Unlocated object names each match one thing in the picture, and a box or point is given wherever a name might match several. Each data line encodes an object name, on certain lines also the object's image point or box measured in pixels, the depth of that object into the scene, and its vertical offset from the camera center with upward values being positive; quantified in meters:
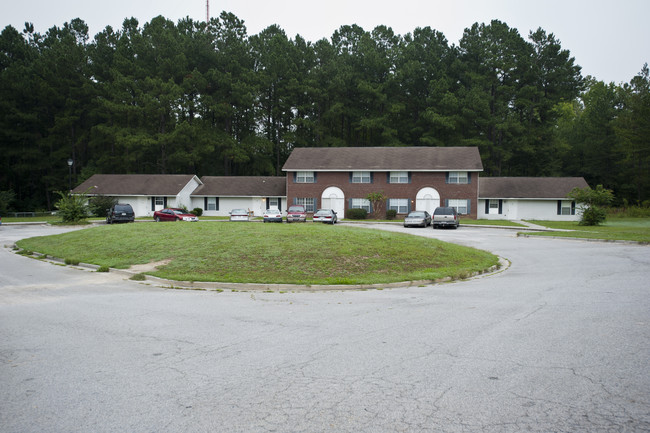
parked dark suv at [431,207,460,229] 35.12 -1.67
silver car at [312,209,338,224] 38.60 -1.57
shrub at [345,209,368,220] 46.97 -1.63
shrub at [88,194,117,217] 47.36 -0.27
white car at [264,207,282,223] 38.22 -1.46
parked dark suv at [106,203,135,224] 37.38 -1.22
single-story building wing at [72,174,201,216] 50.72 +1.15
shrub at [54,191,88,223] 34.36 -0.63
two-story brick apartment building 47.59 +2.14
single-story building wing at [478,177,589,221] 47.75 -0.31
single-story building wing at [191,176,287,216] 52.75 +0.45
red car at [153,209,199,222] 39.84 -1.37
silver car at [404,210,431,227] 36.38 -1.75
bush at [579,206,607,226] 35.75 -1.55
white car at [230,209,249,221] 39.78 -1.47
